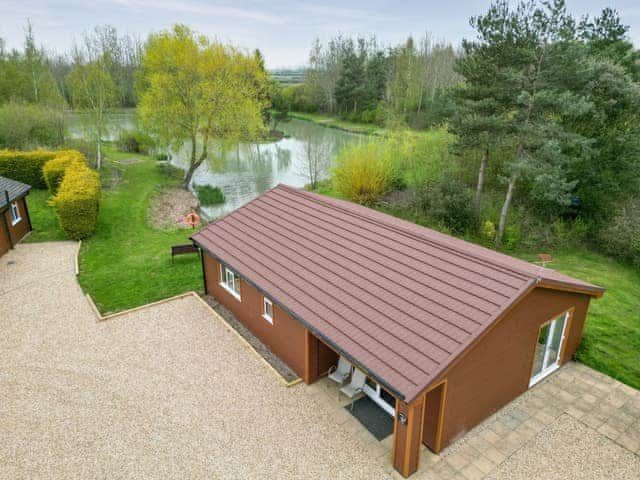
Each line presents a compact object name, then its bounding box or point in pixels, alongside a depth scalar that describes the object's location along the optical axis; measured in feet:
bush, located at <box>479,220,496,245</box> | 55.16
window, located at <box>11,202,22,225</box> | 52.70
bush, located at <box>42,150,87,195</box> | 64.75
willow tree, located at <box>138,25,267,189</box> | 74.28
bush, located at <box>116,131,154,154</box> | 107.53
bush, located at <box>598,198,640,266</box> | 49.67
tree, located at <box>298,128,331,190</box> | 89.35
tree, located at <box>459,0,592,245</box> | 44.83
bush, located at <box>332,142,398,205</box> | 67.87
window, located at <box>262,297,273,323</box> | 32.22
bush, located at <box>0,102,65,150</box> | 82.48
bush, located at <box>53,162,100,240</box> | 52.60
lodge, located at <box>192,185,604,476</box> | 21.49
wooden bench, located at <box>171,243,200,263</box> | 48.60
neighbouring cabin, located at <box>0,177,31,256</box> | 48.74
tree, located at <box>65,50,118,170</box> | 81.97
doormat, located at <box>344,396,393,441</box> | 24.75
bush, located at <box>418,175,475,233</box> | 56.70
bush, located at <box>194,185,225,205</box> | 82.38
